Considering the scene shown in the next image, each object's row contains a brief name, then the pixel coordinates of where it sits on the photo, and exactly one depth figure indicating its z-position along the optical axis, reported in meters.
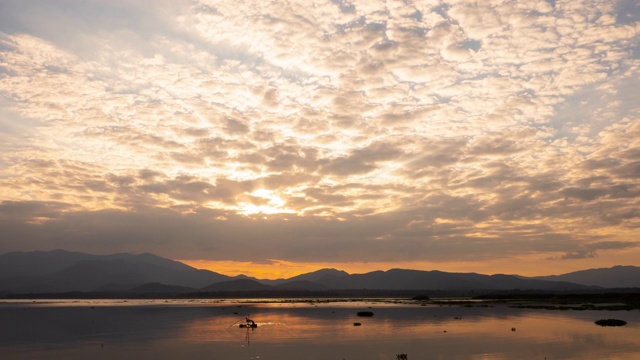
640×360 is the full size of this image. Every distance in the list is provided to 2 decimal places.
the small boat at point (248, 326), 73.81
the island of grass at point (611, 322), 75.69
